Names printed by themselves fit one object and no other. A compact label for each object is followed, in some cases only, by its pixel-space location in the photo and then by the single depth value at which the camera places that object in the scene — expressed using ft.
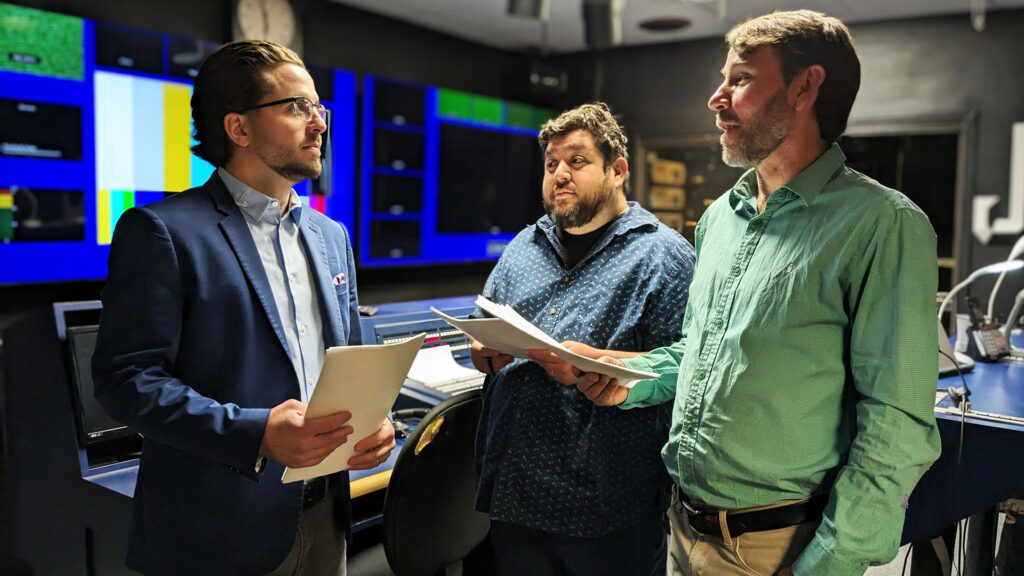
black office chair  5.06
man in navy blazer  3.67
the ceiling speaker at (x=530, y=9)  14.03
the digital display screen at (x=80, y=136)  10.38
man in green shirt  3.34
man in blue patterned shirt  4.93
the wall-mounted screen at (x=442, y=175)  16.20
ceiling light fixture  17.39
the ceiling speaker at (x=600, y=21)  15.39
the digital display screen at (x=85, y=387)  5.46
